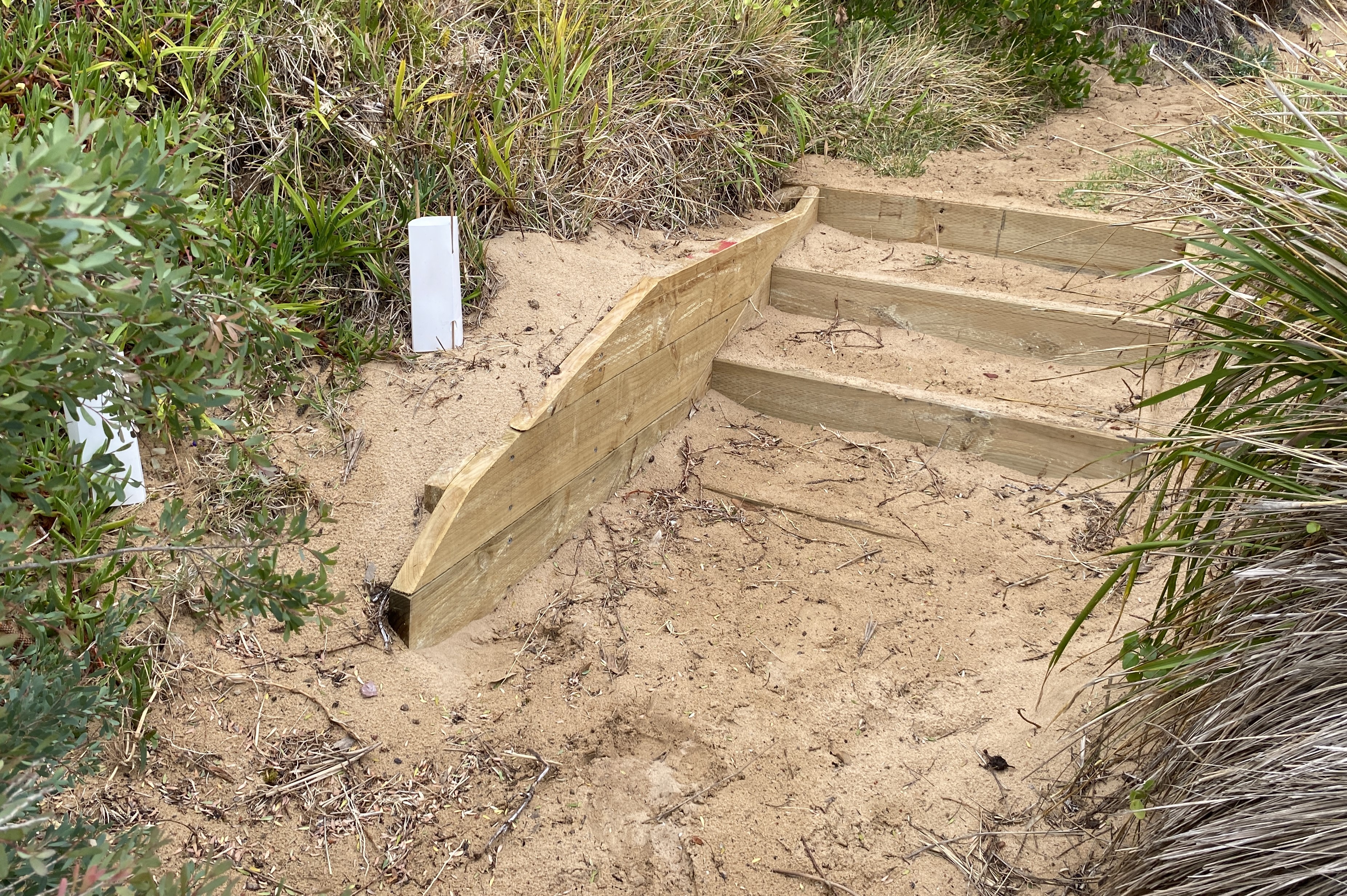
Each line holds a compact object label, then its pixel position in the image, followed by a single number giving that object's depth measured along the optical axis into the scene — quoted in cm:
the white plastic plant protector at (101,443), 221
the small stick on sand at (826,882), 210
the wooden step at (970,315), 368
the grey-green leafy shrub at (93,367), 87
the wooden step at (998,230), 403
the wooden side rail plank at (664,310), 291
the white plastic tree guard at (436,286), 284
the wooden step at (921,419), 335
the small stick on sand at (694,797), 224
